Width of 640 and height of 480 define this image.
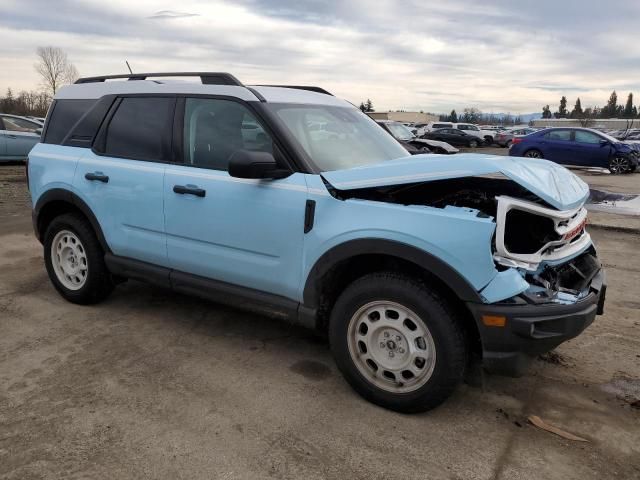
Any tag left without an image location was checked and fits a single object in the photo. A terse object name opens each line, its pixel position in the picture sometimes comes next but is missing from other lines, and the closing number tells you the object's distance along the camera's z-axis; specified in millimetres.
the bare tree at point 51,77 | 58559
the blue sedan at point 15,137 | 13617
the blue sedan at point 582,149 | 16766
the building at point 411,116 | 108812
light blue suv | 2684
